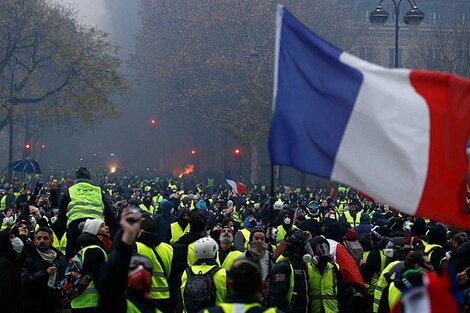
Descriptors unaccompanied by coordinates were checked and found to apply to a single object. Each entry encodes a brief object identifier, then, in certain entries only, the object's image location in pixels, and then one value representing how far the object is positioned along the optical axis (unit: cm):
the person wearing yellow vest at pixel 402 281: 877
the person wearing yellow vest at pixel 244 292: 609
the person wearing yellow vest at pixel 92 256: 979
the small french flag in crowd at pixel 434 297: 427
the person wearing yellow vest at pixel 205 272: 939
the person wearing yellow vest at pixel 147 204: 2519
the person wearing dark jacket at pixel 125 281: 628
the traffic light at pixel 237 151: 5519
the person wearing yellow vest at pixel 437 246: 1132
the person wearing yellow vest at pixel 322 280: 1094
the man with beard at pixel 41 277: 1073
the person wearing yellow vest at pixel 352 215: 2608
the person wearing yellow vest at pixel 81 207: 1248
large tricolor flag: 674
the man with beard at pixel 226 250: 1120
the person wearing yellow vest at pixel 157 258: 1062
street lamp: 2629
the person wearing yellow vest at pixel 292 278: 1039
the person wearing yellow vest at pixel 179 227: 1481
